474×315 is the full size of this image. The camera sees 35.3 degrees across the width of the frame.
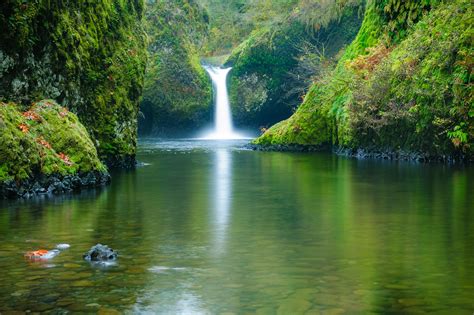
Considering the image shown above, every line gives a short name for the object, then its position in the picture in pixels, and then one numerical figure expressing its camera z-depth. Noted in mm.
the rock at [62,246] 11483
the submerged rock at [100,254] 10539
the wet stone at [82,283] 9125
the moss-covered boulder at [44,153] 17822
